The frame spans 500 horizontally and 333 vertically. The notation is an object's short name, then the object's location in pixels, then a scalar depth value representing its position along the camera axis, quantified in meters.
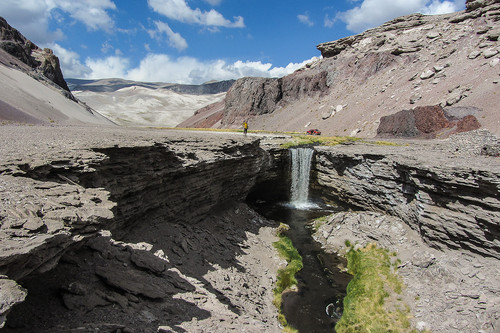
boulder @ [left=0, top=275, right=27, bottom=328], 4.81
